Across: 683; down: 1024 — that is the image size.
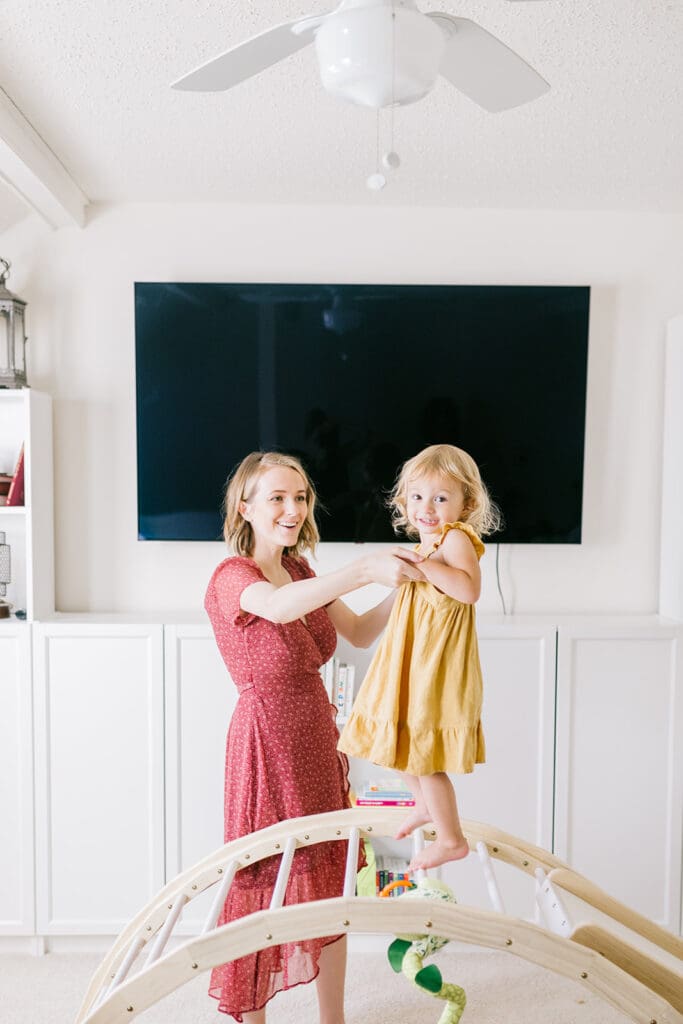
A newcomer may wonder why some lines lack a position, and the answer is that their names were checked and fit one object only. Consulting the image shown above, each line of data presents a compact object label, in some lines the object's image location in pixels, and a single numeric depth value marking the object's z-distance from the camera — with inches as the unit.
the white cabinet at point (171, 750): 110.7
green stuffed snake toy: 62.7
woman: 77.2
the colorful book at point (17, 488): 112.7
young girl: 61.6
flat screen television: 116.2
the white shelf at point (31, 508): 111.0
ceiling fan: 46.5
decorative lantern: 112.9
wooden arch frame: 57.1
